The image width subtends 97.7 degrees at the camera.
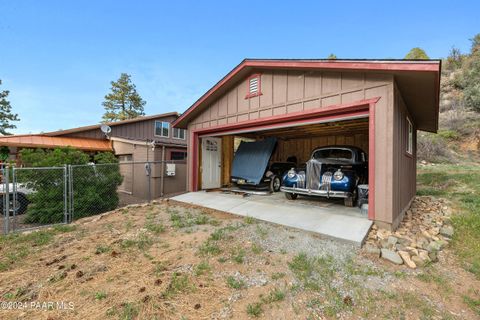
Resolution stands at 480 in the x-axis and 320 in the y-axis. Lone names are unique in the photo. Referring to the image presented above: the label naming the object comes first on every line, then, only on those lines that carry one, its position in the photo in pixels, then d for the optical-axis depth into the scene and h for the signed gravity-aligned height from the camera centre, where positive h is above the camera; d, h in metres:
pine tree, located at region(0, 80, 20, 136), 20.42 +4.13
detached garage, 3.99 +1.28
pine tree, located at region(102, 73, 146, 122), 25.80 +7.05
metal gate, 5.41 -1.04
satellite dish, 11.97 +1.64
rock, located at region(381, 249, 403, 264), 3.02 -1.43
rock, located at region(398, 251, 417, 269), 2.93 -1.44
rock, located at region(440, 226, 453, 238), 3.95 -1.37
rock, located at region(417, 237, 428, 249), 3.47 -1.42
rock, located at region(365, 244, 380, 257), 3.20 -1.41
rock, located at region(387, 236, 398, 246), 3.46 -1.36
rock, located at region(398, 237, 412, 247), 3.50 -1.40
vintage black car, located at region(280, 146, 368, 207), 5.17 -0.46
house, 9.92 +0.49
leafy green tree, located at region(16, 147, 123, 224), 5.48 -0.80
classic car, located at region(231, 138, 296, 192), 7.50 -0.34
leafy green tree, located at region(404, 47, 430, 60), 28.67 +14.79
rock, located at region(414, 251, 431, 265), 3.04 -1.44
